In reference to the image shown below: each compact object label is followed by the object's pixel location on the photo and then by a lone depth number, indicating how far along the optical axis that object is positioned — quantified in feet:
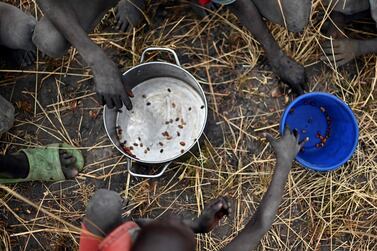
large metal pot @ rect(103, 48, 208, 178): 8.76
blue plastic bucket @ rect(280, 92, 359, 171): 8.02
